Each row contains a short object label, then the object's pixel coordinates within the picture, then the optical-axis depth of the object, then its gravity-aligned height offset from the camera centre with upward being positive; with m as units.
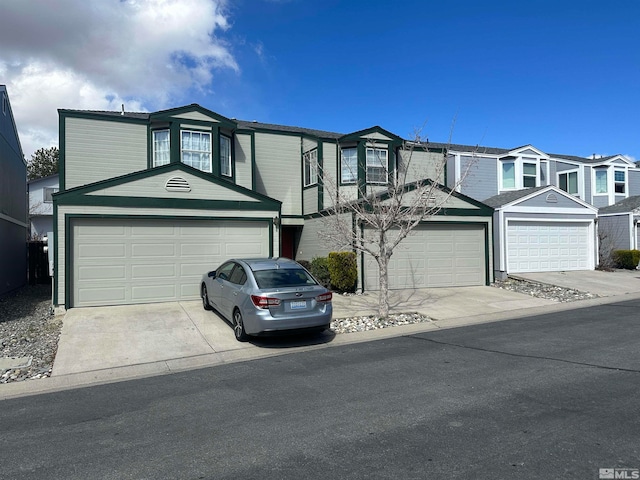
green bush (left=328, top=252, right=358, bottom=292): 14.60 -0.85
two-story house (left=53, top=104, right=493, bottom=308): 12.24 +1.18
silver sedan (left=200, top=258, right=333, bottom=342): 8.44 -1.05
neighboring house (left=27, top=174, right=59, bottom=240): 31.59 +3.03
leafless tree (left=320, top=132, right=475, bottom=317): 11.38 +0.92
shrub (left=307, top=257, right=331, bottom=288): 15.15 -0.92
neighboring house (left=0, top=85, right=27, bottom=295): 16.19 +1.61
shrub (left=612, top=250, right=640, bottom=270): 21.02 -0.89
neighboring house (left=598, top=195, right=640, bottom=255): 22.22 +0.49
